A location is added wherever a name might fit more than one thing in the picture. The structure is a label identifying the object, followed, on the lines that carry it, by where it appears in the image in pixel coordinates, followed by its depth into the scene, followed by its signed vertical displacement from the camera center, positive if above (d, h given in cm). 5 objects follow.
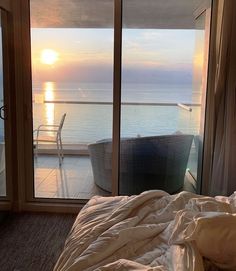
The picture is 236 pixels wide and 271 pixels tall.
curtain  304 -22
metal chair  394 -66
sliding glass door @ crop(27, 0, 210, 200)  338 +0
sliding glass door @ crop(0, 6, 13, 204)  329 -30
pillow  132 -61
